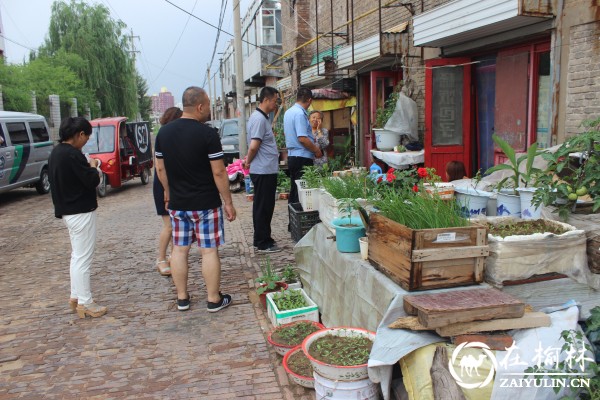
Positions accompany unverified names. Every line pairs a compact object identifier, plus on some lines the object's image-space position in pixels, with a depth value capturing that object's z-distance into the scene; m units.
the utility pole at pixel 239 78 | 15.06
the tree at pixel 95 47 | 27.47
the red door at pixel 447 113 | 7.89
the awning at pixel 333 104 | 13.29
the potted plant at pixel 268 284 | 4.73
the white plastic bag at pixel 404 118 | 8.92
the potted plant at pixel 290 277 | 5.07
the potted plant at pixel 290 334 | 3.71
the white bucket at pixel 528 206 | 3.61
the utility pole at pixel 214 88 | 51.53
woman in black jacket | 4.39
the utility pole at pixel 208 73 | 54.10
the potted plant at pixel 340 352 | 2.88
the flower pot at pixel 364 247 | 3.58
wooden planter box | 2.89
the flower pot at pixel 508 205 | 3.91
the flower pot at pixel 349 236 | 3.81
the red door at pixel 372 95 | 11.01
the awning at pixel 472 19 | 5.71
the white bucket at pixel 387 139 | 9.05
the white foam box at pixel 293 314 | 4.08
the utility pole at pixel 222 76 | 46.56
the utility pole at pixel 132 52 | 30.14
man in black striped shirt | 4.31
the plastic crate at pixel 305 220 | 6.01
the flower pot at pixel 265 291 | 4.76
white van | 12.22
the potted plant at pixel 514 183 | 3.85
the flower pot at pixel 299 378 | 3.23
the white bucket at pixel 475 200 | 4.21
